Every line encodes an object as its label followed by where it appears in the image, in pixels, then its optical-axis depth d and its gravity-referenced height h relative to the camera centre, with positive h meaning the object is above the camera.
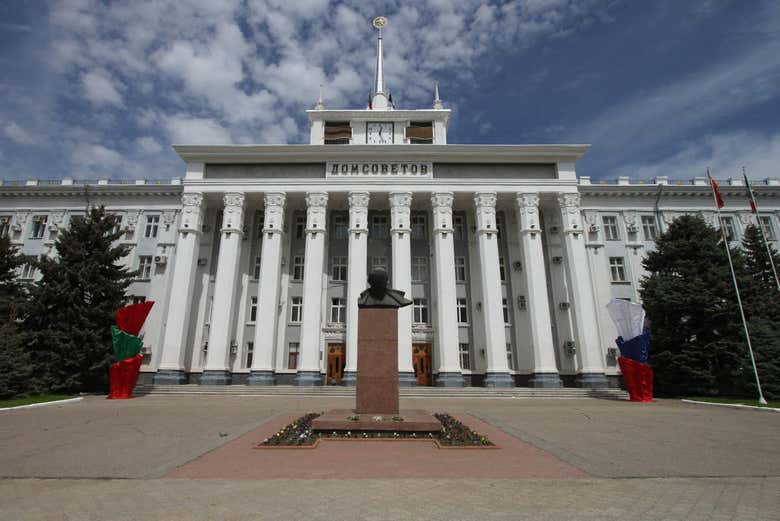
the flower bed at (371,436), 7.57 -1.58
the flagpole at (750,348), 16.44 +0.38
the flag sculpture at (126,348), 19.83 +0.58
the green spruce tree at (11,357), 16.44 +0.13
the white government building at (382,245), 25.34 +8.13
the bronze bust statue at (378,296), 10.15 +1.62
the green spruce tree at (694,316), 20.80 +2.24
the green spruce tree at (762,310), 17.98 +2.40
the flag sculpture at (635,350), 19.44 +0.36
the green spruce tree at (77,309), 21.11 +2.80
